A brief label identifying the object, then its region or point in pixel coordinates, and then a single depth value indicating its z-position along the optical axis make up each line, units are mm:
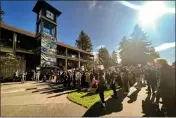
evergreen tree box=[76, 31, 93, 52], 36036
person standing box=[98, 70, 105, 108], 3595
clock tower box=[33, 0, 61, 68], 14585
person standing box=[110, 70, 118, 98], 4571
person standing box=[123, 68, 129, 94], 5388
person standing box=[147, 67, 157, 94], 4539
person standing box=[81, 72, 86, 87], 7614
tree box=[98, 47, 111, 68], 36176
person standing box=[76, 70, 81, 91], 7802
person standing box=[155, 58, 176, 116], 2742
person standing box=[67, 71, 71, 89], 7963
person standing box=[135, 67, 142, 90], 7395
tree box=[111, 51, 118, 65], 40145
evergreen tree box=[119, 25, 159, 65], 23464
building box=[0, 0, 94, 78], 13480
